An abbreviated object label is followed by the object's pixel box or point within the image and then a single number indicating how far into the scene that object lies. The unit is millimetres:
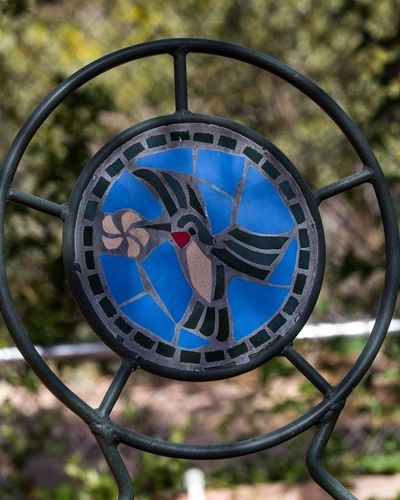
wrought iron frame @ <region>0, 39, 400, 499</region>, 1833
